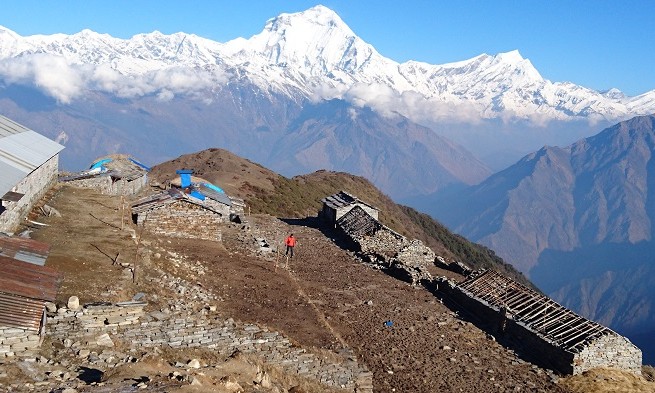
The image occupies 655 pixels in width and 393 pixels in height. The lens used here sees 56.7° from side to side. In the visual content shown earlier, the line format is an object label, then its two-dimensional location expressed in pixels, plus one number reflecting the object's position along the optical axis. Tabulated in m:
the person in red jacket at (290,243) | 35.56
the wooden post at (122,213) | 30.50
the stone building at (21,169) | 27.08
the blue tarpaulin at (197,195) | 38.05
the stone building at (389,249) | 35.16
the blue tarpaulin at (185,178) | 43.03
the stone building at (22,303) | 15.81
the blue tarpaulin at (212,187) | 49.94
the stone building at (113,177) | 44.94
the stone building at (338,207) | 48.56
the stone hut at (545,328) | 23.58
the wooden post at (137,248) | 23.00
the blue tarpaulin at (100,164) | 48.96
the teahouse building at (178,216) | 33.41
